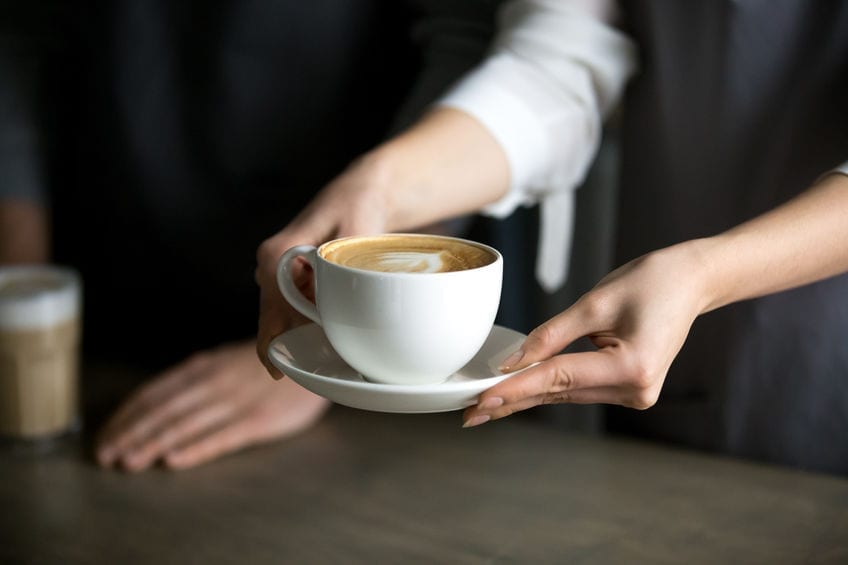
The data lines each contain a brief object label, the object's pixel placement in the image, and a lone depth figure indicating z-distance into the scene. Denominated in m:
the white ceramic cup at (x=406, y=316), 1.00
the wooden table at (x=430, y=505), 1.19
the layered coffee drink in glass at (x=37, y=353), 1.41
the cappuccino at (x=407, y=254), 1.03
